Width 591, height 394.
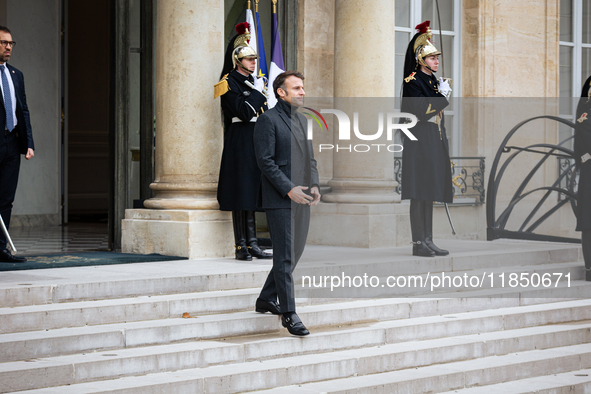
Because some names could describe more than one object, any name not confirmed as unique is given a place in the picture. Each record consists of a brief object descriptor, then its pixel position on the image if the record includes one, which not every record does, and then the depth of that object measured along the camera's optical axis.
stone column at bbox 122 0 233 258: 16.23
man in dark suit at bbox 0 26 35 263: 14.23
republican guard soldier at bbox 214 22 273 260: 15.64
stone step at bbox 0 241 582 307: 11.66
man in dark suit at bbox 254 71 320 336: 11.27
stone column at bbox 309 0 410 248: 19.16
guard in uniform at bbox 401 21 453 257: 16.48
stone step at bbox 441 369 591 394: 11.12
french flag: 18.25
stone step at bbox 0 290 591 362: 10.16
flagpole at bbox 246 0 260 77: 17.50
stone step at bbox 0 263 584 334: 10.66
